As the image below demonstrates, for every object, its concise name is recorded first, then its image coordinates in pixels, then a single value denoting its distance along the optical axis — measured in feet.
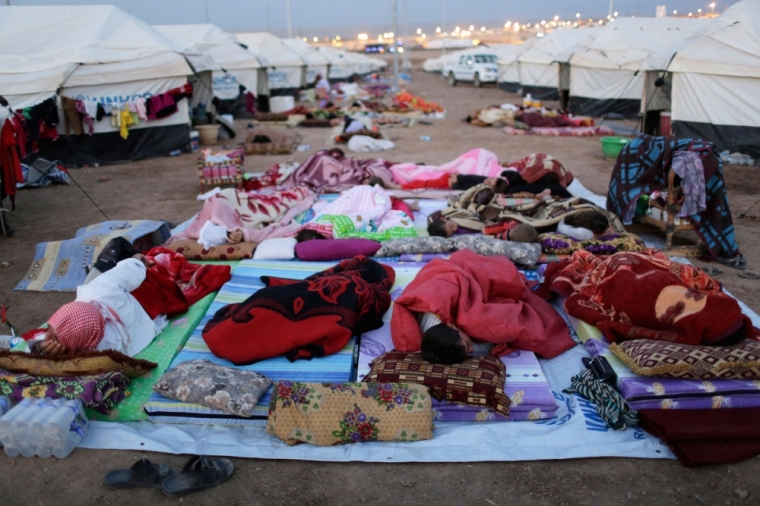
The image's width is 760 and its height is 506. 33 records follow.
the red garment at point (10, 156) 22.34
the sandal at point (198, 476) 9.14
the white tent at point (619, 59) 51.11
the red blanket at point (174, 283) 13.69
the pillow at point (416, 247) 17.56
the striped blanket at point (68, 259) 17.47
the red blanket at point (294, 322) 11.91
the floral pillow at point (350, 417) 10.07
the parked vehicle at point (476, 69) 91.45
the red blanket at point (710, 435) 9.42
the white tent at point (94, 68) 34.17
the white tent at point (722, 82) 32.94
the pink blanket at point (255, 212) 19.35
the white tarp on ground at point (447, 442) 9.78
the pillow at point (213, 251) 17.69
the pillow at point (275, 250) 17.48
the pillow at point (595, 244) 16.92
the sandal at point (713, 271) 17.11
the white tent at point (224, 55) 57.06
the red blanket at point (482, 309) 11.71
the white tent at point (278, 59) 70.69
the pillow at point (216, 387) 10.52
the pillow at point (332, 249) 17.42
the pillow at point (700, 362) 10.35
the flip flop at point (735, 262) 17.70
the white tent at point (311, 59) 87.17
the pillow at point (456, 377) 10.48
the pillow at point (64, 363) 11.08
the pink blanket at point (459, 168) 27.14
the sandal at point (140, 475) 9.32
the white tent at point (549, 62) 62.34
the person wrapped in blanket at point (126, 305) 11.30
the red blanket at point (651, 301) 10.94
